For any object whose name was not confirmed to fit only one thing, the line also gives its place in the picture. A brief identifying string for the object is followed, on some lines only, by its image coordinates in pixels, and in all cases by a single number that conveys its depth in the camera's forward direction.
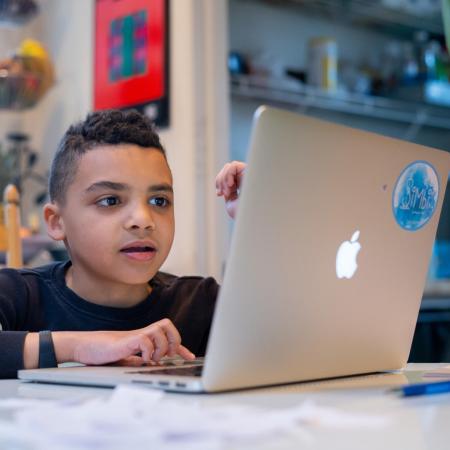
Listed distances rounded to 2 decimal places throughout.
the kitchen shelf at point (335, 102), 3.17
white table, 0.55
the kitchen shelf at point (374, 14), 3.50
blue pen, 0.74
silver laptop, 0.70
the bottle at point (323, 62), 3.39
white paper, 0.53
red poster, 2.57
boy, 1.21
